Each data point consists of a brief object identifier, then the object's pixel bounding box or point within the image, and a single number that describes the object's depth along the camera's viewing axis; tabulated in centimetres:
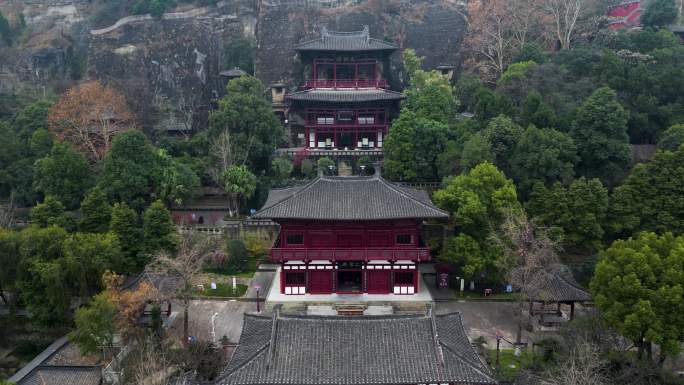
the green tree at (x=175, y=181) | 3806
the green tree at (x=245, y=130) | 4238
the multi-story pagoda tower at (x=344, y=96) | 4812
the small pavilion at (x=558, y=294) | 2755
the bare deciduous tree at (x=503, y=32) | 5191
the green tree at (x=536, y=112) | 3859
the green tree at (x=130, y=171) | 3666
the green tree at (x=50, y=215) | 3294
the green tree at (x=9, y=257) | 2916
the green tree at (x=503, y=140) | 3725
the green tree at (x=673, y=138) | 3493
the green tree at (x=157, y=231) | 3259
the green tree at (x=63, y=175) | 3725
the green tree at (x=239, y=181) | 3891
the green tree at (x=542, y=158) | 3475
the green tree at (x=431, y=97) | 4312
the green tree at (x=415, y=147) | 3975
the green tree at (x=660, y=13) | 4934
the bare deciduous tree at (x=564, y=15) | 4966
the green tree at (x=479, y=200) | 3147
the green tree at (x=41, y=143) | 4081
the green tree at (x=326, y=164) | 4344
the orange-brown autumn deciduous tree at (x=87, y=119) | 4181
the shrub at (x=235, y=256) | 3644
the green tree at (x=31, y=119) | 4322
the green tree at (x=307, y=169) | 4378
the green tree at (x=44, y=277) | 2803
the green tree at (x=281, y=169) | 4253
